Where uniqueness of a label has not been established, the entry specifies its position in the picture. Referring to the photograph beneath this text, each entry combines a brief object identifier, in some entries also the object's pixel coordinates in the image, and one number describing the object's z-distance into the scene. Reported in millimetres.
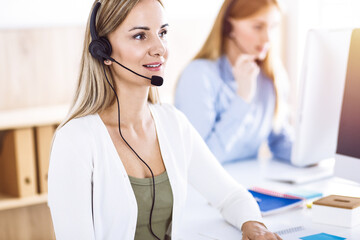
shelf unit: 3454
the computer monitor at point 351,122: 2394
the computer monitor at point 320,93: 2528
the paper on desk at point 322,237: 2246
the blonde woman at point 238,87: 3055
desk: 2306
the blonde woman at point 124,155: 2209
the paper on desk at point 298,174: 2713
